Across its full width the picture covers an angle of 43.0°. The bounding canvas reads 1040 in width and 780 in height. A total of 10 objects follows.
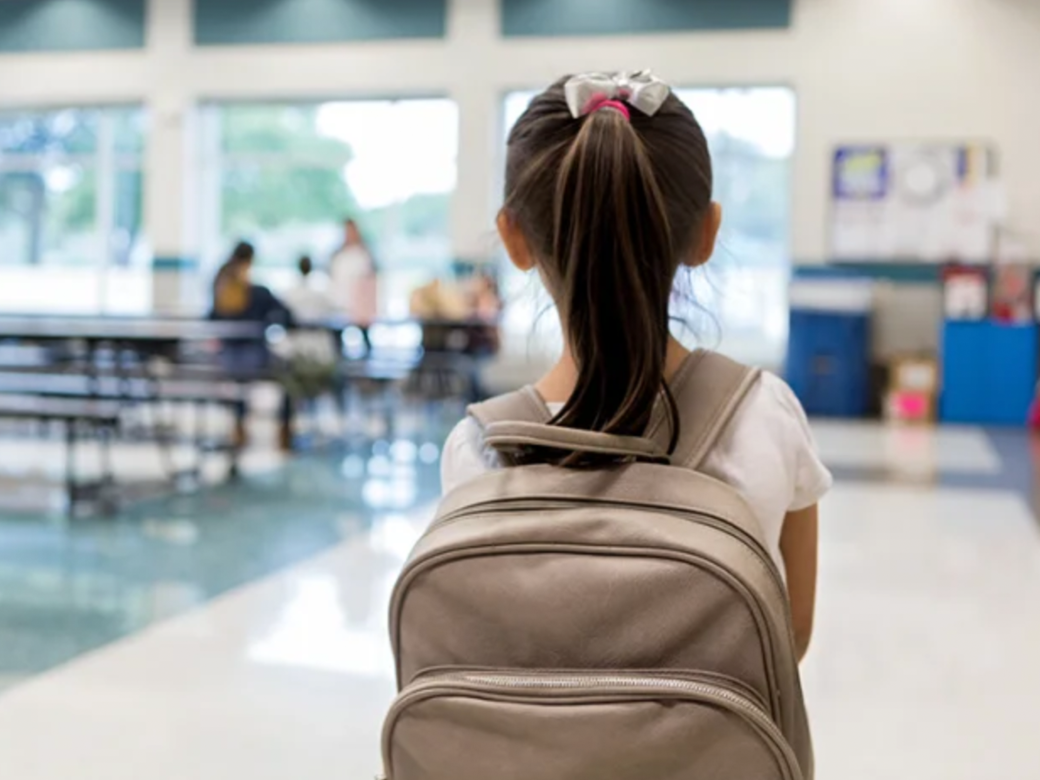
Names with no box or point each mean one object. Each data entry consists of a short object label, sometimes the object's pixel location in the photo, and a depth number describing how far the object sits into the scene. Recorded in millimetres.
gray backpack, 961
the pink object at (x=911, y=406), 9562
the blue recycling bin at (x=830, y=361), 9766
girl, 1039
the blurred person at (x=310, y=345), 6883
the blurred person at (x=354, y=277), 9391
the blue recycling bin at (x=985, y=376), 9531
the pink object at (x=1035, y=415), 9281
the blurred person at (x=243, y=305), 7371
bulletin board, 9906
